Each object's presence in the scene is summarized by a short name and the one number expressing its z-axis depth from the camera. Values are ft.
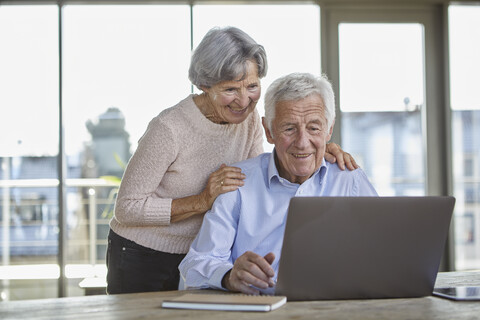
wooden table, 4.03
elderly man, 5.90
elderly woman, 6.31
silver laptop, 4.16
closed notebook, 4.13
